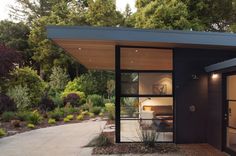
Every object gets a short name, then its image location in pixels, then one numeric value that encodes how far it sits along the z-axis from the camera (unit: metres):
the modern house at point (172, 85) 8.64
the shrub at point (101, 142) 8.74
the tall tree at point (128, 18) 24.38
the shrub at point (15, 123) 12.45
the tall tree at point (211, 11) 20.67
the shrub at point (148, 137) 8.36
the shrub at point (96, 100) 20.92
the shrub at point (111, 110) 14.91
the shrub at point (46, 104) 17.36
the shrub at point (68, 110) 17.38
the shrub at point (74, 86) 23.03
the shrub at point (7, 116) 13.76
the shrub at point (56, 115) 15.12
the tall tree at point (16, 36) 28.78
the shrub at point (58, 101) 19.14
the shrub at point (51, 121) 14.04
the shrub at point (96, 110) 18.27
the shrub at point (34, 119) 13.34
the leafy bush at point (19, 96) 15.71
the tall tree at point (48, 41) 26.90
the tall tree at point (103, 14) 24.82
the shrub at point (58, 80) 24.45
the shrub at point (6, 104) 14.11
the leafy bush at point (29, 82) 17.11
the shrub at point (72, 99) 20.36
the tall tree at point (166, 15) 19.17
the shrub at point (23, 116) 14.00
